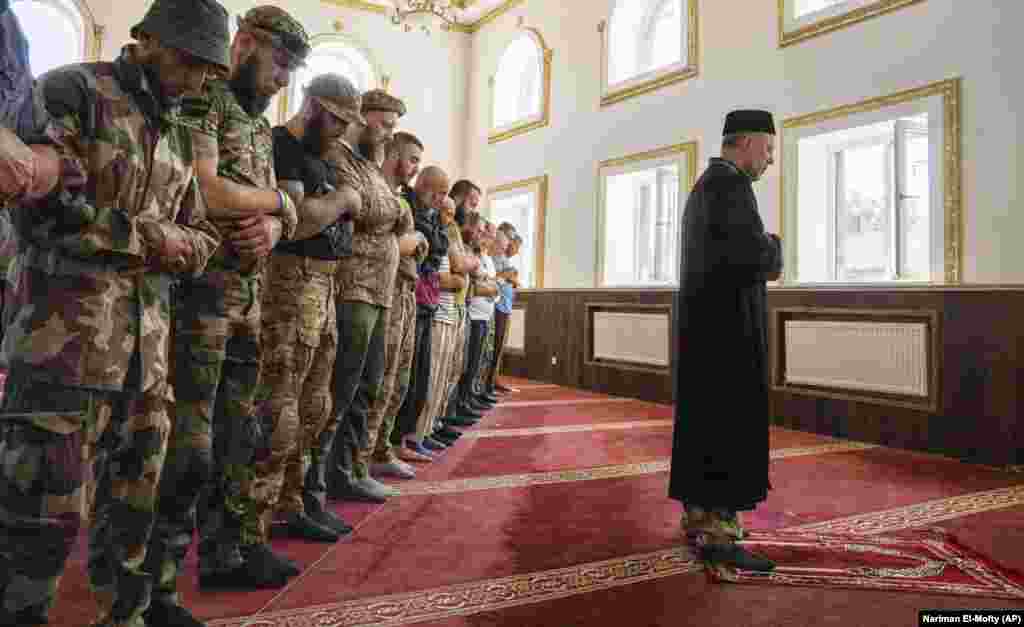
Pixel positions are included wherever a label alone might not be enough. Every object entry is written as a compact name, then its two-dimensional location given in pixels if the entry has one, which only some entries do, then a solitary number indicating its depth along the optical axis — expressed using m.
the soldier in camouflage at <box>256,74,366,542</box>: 1.92
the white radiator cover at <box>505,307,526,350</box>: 8.84
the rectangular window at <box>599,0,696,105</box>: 7.30
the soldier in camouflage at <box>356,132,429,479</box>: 2.90
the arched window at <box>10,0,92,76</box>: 8.21
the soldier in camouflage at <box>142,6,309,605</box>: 1.47
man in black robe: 2.25
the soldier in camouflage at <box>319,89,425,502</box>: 2.33
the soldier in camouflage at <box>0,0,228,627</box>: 1.09
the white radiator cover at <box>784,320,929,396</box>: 4.54
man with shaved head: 3.31
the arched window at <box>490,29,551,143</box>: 9.38
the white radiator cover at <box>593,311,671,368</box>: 6.70
